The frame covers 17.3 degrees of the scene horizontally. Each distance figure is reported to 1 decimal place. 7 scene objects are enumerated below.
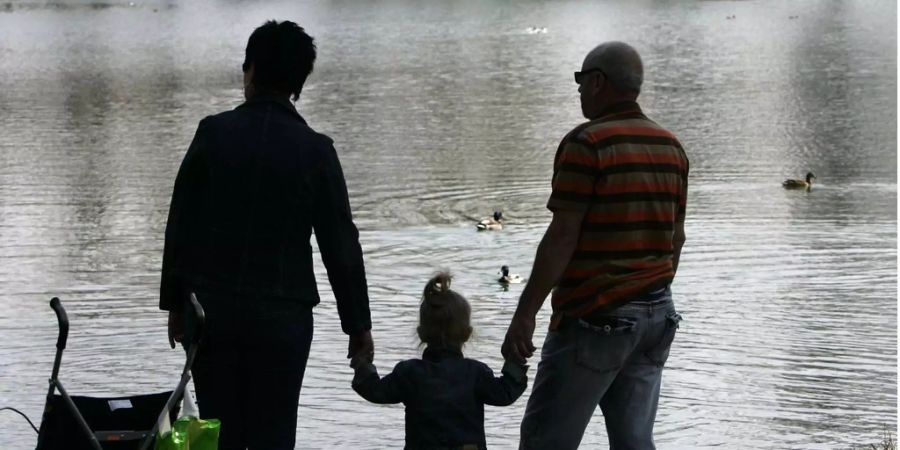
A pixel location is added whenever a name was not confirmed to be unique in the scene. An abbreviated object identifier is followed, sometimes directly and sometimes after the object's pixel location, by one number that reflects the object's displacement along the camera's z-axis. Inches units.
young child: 322.2
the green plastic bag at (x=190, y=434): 291.8
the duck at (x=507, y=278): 853.3
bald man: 309.8
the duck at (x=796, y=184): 1211.0
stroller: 295.8
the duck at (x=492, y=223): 1033.9
